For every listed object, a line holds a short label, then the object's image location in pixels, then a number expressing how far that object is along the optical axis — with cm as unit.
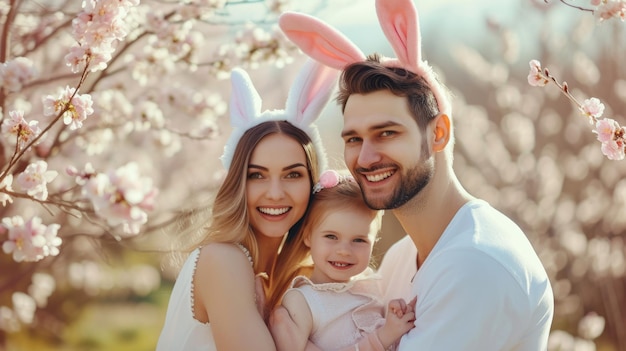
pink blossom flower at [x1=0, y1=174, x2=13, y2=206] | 212
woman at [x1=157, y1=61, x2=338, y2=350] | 238
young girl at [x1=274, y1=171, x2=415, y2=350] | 246
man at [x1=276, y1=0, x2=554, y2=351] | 204
